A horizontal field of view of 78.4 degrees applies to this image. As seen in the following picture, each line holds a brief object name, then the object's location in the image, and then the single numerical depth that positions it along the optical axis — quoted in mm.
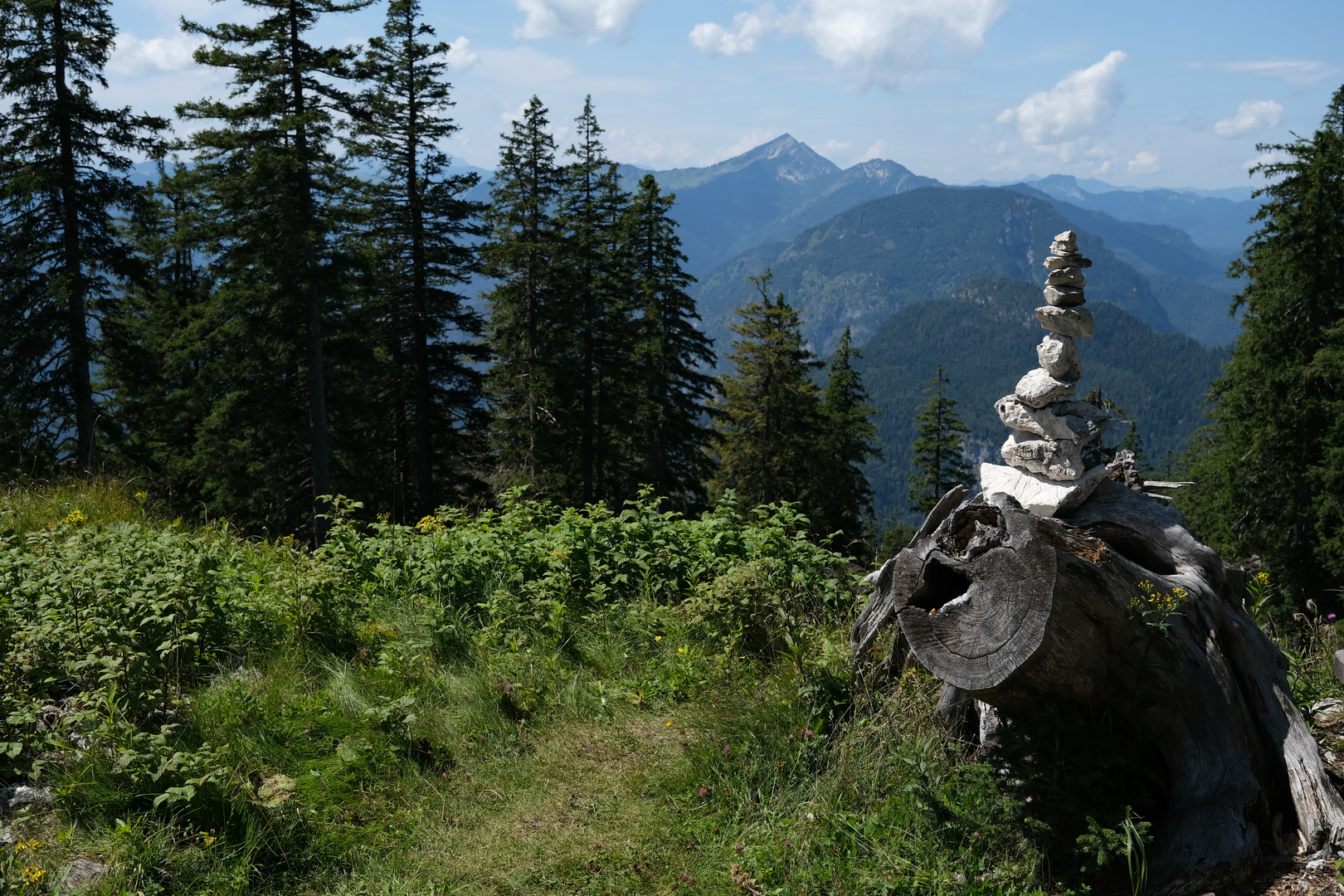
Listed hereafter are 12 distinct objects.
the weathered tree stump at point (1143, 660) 3498
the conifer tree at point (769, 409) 32406
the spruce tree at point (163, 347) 20031
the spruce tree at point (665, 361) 27188
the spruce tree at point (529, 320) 24344
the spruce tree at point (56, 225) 17656
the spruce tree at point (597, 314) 26219
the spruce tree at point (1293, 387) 21109
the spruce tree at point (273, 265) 17609
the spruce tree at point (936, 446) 39844
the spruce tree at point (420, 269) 22641
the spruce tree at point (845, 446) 36844
